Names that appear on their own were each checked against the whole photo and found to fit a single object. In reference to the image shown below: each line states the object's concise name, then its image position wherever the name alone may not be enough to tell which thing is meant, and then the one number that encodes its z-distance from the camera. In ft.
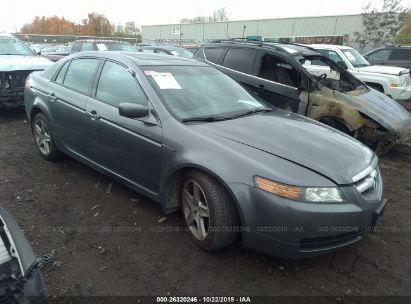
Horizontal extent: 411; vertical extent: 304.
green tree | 74.79
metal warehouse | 100.89
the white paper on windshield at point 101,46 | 35.69
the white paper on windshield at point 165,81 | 10.95
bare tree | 81.56
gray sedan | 8.17
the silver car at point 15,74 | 22.57
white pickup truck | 28.66
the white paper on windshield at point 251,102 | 12.30
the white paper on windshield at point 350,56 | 31.68
